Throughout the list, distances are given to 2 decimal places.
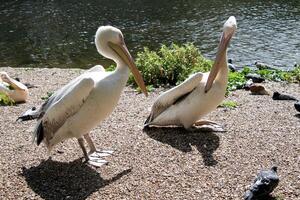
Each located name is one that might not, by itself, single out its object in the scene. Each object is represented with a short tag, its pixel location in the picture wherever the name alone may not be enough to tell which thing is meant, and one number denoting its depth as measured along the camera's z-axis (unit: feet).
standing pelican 17.17
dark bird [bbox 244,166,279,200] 14.42
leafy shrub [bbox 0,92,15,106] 27.94
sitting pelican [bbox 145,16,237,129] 20.43
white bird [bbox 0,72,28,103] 28.12
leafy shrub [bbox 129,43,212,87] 31.42
